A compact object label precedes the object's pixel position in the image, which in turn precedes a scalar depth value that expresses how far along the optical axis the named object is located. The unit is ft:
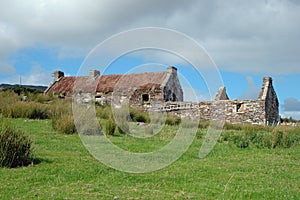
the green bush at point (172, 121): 85.25
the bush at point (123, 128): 61.39
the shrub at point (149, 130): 61.05
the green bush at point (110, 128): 57.11
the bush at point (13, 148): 30.68
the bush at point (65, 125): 53.67
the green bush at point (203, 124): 85.14
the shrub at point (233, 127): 84.29
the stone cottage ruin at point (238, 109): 115.44
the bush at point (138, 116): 85.61
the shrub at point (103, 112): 79.71
